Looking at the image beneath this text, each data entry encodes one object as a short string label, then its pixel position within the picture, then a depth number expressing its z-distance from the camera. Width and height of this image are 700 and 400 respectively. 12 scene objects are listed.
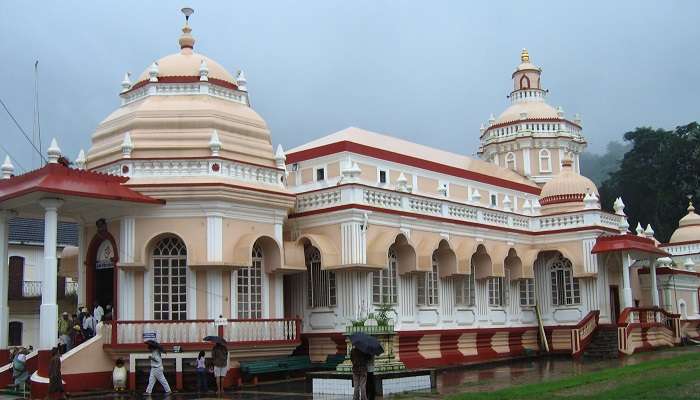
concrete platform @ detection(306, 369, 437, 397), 17.98
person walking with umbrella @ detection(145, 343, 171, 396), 19.91
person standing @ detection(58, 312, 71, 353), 21.80
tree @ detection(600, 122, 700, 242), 61.59
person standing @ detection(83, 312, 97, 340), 22.17
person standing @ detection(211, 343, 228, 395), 20.22
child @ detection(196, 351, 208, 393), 20.39
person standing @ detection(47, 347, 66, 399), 18.36
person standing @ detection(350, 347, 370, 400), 15.67
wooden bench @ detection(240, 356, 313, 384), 21.83
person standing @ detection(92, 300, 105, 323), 22.39
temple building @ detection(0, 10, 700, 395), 21.48
